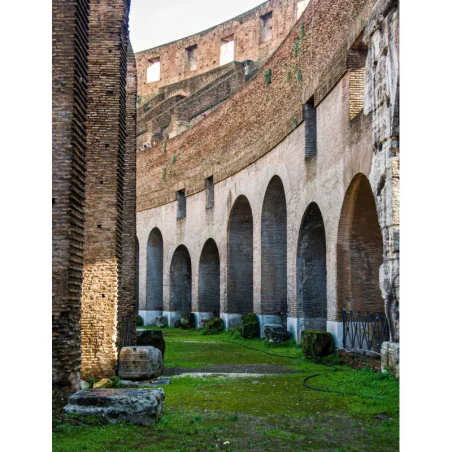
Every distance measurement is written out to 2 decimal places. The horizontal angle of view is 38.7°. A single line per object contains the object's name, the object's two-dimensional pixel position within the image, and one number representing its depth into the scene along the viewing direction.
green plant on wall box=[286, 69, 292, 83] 15.27
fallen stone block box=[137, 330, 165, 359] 10.86
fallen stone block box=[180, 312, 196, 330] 23.23
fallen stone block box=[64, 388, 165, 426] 5.68
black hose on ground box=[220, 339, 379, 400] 7.84
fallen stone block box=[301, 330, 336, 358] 11.62
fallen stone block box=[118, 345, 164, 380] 8.72
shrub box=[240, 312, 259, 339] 17.14
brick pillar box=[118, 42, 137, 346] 12.34
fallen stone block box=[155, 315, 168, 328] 25.75
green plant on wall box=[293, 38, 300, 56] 14.78
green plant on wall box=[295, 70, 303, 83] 14.52
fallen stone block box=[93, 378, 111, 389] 8.18
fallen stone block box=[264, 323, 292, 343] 14.93
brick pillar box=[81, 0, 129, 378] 9.03
